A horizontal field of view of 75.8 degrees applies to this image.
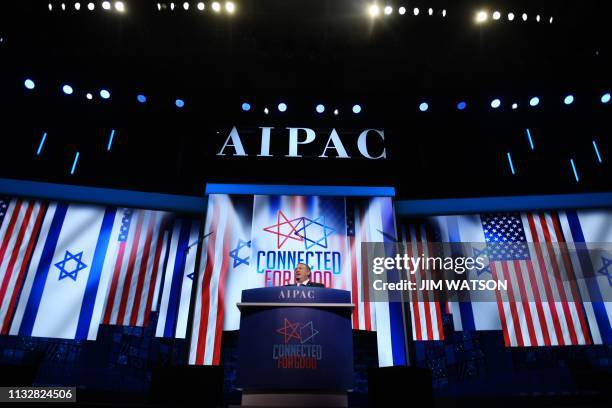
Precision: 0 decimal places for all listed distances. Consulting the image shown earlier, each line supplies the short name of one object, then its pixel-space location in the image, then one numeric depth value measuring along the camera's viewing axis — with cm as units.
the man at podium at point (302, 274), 416
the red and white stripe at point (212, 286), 539
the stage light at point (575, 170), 581
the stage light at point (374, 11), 518
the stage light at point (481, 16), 511
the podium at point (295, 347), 274
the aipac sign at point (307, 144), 607
